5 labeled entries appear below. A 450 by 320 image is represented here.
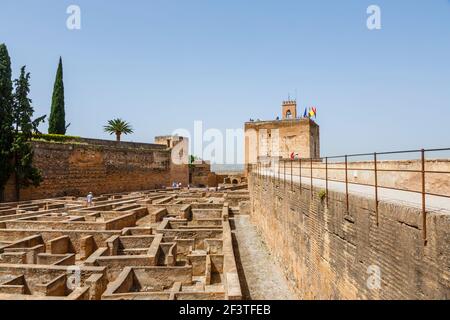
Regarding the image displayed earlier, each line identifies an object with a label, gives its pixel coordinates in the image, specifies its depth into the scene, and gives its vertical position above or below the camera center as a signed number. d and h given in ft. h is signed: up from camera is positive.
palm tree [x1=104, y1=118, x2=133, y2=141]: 127.95 +15.68
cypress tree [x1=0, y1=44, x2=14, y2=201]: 71.10 +11.32
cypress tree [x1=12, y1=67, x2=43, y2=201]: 73.56 +7.01
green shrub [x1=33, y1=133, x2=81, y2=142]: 85.44 +8.43
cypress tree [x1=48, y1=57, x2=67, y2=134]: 104.42 +18.32
